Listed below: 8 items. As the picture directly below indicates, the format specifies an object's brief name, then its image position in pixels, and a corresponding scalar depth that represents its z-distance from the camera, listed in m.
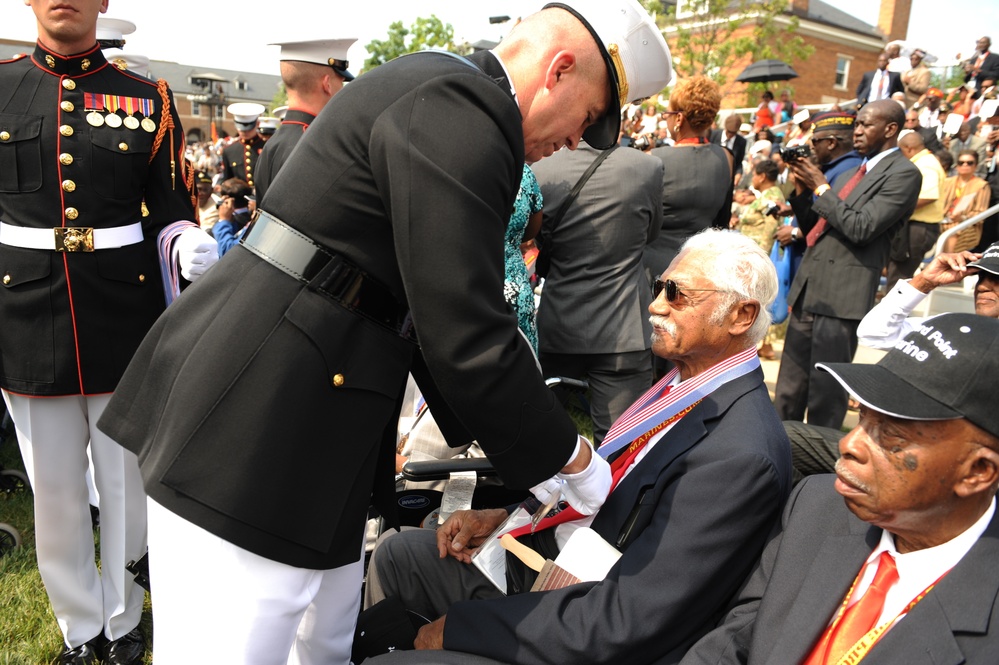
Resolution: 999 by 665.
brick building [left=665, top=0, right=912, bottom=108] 36.56
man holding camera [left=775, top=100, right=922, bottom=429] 4.71
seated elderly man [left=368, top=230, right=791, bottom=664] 2.01
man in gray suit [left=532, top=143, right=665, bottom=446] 4.12
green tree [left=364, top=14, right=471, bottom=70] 35.62
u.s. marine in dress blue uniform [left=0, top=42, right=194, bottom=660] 2.67
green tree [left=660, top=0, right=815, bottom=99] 25.02
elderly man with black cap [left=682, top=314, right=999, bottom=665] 1.57
